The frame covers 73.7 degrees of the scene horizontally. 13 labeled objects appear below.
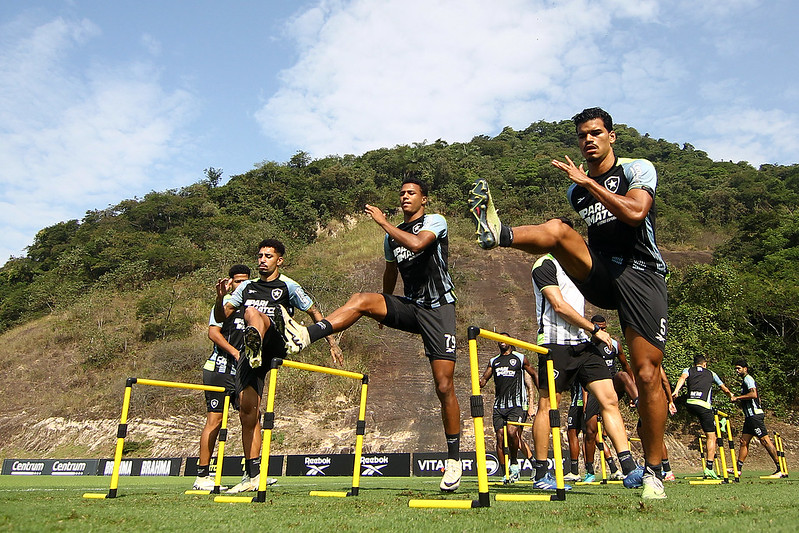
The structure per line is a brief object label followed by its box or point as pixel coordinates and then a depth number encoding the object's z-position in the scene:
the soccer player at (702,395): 9.15
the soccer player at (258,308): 5.18
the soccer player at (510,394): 8.61
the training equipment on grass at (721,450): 8.01
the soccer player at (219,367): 6.21
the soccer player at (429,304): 4.49
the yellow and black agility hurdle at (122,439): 4.77
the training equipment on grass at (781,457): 10.30
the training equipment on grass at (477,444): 3.09
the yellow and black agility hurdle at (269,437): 3.98
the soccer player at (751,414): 10.42
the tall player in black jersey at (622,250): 3.21
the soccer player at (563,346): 5.13
